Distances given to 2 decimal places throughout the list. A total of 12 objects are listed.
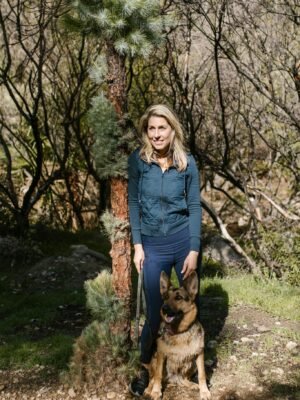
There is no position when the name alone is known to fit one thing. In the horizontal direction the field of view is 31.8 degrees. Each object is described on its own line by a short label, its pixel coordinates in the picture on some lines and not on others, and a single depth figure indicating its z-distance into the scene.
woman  3.80
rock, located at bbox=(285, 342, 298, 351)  4.88
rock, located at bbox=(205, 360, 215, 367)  4.63
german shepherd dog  3.83
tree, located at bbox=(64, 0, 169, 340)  3.76
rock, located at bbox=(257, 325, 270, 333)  5.30
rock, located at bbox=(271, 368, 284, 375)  4.45
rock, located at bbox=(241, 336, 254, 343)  5.07
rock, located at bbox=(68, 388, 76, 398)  4.12
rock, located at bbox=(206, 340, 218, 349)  4.95
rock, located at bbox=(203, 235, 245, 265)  9.59
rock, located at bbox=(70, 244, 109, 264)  8.72
